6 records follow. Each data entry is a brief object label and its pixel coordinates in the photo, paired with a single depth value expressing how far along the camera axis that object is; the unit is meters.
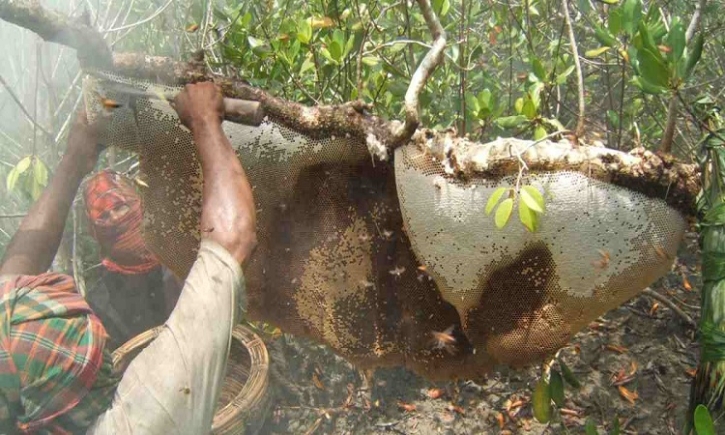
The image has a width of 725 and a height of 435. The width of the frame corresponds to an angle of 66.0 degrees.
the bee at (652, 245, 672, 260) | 1.13
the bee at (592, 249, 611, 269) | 1.14
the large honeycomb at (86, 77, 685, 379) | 1.14
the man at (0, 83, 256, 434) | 1.15
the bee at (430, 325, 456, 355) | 1.48
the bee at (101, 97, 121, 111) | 1.35
